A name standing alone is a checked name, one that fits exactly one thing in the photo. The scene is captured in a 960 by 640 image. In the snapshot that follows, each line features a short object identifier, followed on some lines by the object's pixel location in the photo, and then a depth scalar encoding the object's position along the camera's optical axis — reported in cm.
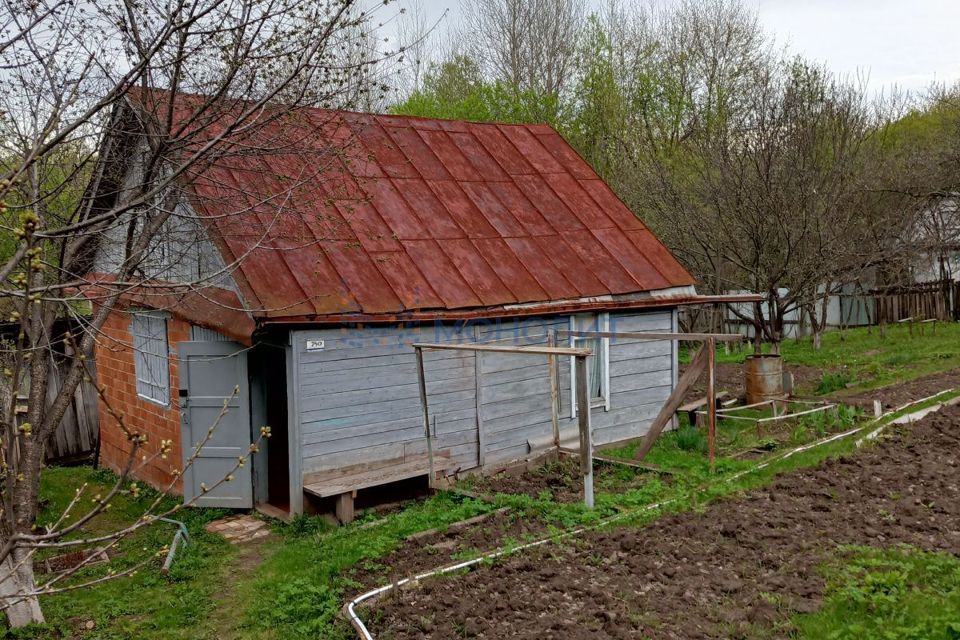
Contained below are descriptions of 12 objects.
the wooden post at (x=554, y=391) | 1018
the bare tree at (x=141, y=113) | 595
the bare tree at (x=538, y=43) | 2897
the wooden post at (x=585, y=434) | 754
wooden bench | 845
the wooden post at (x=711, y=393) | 866
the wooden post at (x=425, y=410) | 903
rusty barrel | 1300
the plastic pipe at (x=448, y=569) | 551
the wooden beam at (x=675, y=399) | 927
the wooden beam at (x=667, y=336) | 876
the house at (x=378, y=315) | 880
